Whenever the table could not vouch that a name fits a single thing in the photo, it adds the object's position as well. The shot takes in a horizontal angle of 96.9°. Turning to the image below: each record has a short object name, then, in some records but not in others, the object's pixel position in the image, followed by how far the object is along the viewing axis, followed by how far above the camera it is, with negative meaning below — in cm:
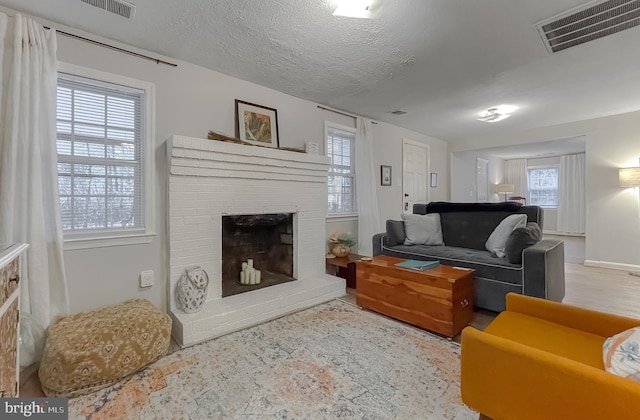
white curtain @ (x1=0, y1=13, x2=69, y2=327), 178 +33
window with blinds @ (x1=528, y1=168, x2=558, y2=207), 796 +59
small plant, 379 -42
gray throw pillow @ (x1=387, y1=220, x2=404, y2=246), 345 -32
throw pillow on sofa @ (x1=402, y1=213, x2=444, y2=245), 348 -27
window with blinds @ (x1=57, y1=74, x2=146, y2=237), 211 +42
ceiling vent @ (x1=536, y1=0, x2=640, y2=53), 186 +131
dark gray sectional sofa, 233 -48
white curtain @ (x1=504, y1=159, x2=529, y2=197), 835 +97
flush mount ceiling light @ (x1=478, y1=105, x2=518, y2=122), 393 +138
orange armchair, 87 -60
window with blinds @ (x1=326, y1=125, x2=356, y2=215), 402 +55
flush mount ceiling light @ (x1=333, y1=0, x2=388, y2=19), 169 +122
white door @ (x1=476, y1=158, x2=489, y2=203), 722 +73
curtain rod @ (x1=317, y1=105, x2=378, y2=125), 375 +135
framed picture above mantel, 295 +92
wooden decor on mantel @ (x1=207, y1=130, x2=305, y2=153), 264 +68
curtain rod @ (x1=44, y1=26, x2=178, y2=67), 205 +127
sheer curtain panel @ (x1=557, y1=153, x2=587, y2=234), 726 +33
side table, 343 -73
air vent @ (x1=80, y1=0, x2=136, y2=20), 181 +133
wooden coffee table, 218 -73
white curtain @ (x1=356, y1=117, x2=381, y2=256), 419 +24
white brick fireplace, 236 -4
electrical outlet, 234 -57
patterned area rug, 145 -102
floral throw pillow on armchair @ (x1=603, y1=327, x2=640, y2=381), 87 -49
